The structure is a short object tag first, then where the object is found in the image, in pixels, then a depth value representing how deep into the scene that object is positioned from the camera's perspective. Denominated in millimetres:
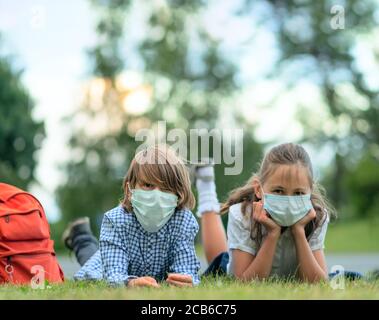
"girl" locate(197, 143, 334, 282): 3914
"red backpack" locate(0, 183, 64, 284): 4203
